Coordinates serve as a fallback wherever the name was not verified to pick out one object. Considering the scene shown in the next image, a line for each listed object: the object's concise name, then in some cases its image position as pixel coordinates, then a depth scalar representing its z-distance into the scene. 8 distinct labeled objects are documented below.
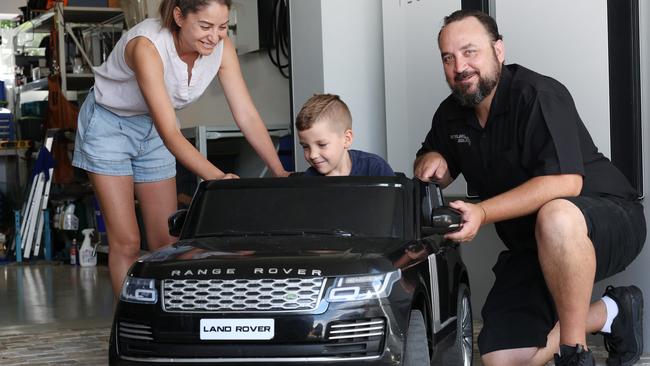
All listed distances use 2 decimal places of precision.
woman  3.92
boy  3.80
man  3.58
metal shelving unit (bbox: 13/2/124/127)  10.60
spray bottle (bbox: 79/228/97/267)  10.34
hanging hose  7.35
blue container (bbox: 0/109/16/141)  13.74
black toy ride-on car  2.85
